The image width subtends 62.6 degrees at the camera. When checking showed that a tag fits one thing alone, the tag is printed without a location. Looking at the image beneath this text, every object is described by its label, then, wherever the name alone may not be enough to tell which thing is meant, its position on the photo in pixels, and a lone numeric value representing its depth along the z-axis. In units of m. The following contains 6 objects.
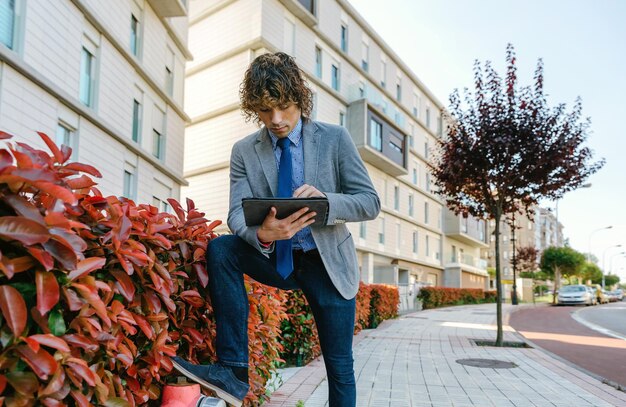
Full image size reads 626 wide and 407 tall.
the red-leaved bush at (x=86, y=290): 1.33
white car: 35.59
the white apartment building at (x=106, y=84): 11.45
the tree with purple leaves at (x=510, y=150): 10.69
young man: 2.48
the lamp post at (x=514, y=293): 34.98
